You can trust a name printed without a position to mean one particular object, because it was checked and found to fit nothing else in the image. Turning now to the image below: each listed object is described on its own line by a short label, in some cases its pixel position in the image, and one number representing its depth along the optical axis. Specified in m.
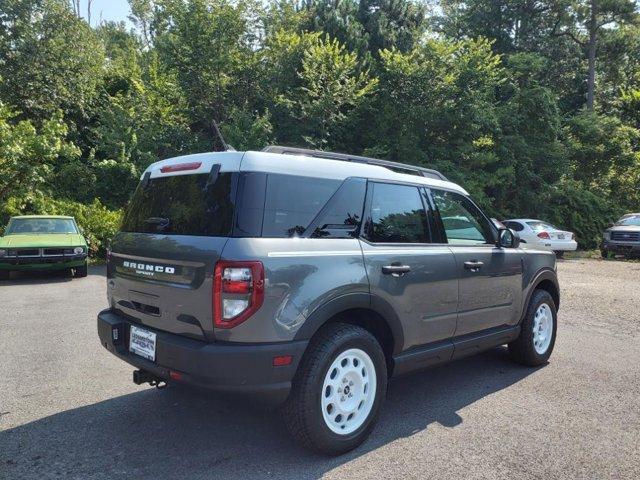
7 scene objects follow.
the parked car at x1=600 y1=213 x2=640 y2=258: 17.88
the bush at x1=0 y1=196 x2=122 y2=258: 14.74
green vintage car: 10.81
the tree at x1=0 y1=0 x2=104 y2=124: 19.47
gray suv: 2.93
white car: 17.11
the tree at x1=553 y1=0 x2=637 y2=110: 29.58
